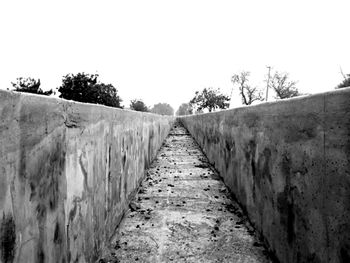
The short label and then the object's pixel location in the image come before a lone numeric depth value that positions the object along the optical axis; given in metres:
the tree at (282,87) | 54.59
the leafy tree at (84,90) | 57.44
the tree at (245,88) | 61.62
